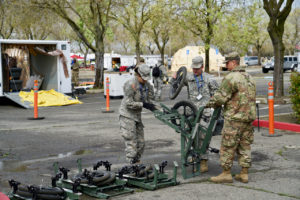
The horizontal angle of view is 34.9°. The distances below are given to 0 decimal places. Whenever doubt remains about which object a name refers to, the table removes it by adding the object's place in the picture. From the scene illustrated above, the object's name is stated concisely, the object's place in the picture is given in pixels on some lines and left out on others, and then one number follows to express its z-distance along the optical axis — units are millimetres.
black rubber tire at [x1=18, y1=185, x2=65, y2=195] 5625
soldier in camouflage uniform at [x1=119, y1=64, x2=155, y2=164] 7074
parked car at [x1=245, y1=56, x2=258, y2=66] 76250
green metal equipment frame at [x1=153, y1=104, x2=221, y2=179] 6828
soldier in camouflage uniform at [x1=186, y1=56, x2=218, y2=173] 7366
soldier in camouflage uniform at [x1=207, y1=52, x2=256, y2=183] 6496
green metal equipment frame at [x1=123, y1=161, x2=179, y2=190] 6309
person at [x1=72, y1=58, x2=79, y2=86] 28234
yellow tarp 18984
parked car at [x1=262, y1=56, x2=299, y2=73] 46419
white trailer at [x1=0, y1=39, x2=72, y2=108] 20844
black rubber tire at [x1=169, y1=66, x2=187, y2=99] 7098
